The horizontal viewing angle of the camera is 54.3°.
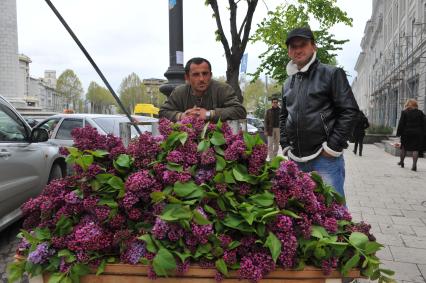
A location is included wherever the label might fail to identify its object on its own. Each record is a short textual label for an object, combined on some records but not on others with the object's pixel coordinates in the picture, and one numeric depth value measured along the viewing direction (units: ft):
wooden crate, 5.60
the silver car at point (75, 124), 28.63
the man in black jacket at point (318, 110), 10.05
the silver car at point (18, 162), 14.97
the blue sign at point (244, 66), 61.52
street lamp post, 17.62
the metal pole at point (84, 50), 6.56
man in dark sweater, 10.12
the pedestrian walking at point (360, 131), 50.29
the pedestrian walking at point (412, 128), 35.14
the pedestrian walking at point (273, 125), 44.21
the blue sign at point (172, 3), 17.48
